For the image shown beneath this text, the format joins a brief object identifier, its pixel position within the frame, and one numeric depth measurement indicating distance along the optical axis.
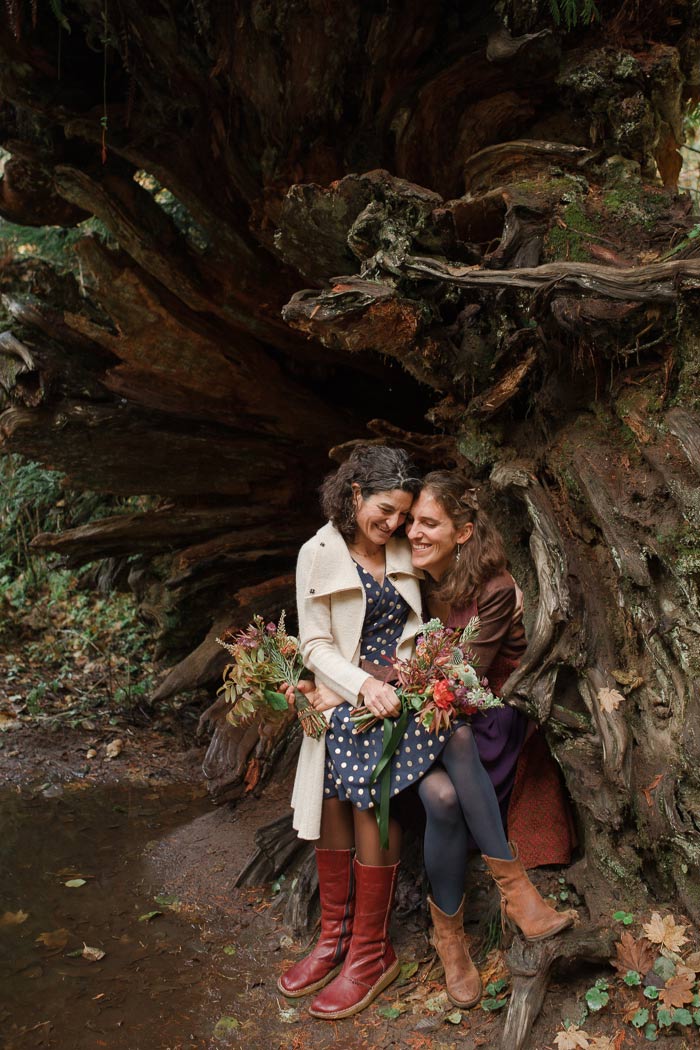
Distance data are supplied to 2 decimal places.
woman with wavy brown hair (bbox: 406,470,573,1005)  3.21
